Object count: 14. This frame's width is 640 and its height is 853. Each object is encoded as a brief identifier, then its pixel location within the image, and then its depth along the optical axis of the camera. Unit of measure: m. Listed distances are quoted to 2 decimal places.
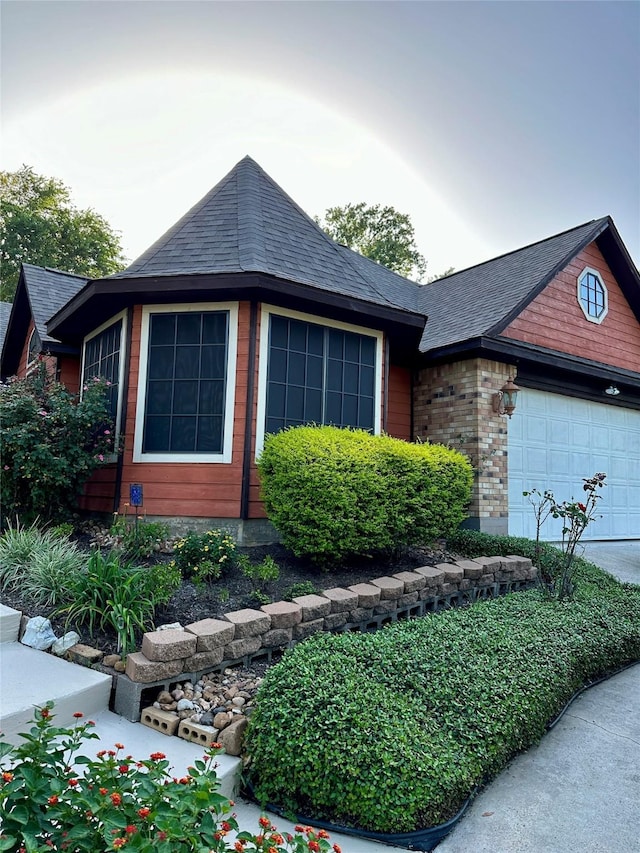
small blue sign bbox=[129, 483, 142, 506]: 5.12
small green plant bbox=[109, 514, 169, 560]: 4.78
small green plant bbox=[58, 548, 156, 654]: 3.20
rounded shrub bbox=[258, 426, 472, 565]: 4.57
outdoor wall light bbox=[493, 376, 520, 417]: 7.51
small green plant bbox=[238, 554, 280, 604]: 4.15
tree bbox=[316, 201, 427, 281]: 25.52
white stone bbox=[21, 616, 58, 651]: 3.24
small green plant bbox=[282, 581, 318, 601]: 4.00
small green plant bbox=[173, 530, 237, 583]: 4.27
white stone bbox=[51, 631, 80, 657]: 3.15
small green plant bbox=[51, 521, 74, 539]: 5.05
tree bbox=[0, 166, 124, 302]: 22.00
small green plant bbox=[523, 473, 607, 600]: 4.80
